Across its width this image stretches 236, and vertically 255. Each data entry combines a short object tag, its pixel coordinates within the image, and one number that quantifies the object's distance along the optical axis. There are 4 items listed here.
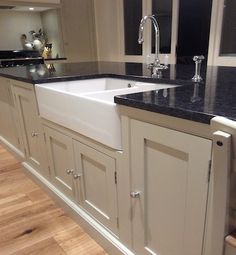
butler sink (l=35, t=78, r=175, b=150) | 1.12
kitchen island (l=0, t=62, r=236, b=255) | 0.79
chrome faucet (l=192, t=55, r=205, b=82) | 1.32
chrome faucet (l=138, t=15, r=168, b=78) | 1.67
